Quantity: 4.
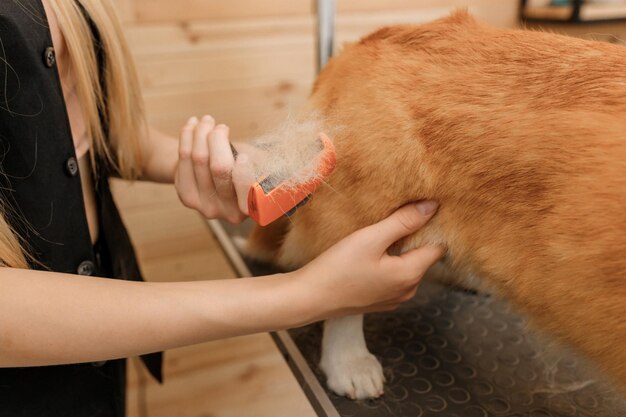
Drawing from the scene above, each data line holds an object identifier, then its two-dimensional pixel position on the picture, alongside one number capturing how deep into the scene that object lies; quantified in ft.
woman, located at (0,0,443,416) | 1.81
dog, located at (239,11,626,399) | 1.62
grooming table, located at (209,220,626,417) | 2.22
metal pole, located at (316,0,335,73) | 3.42
